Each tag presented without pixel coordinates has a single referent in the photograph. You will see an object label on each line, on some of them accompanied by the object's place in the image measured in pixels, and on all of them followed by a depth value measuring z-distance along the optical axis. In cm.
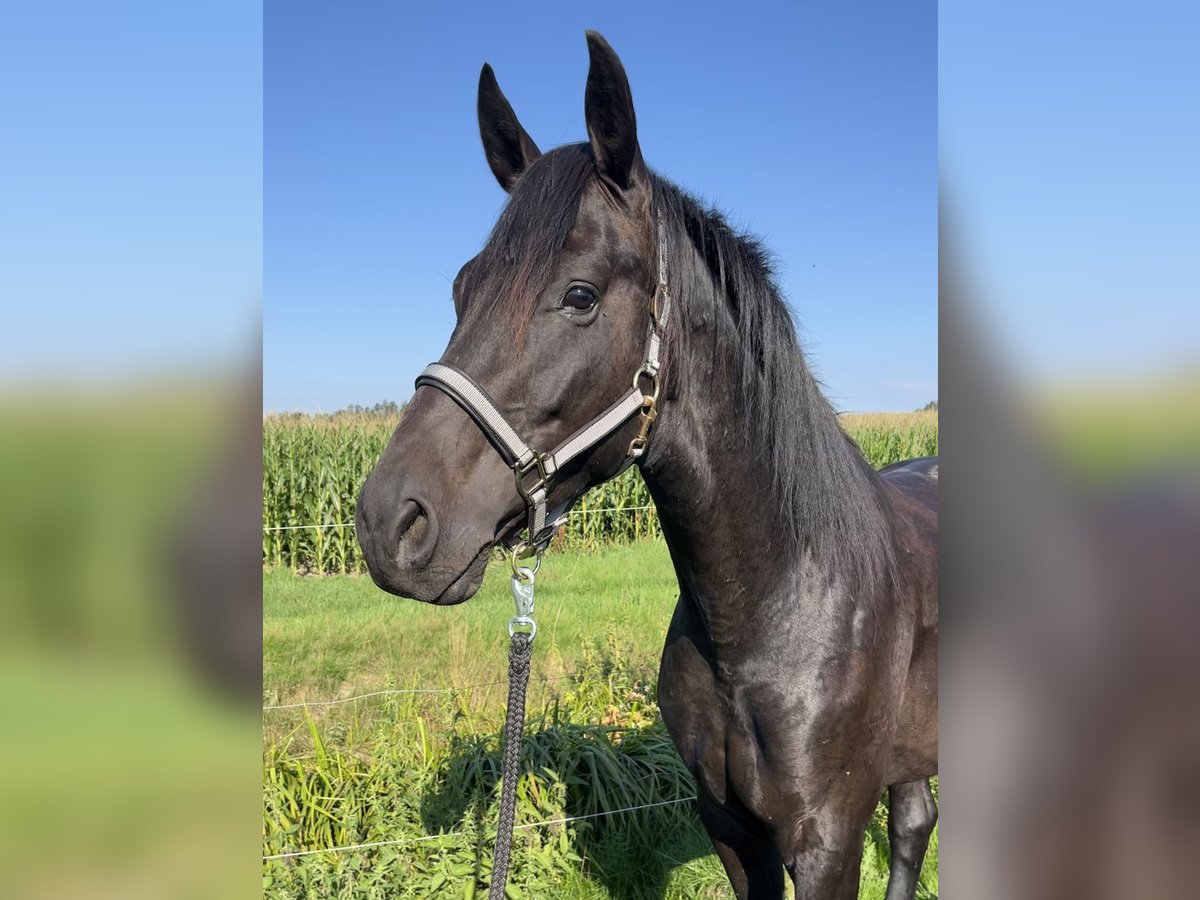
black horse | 173
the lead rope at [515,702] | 174
